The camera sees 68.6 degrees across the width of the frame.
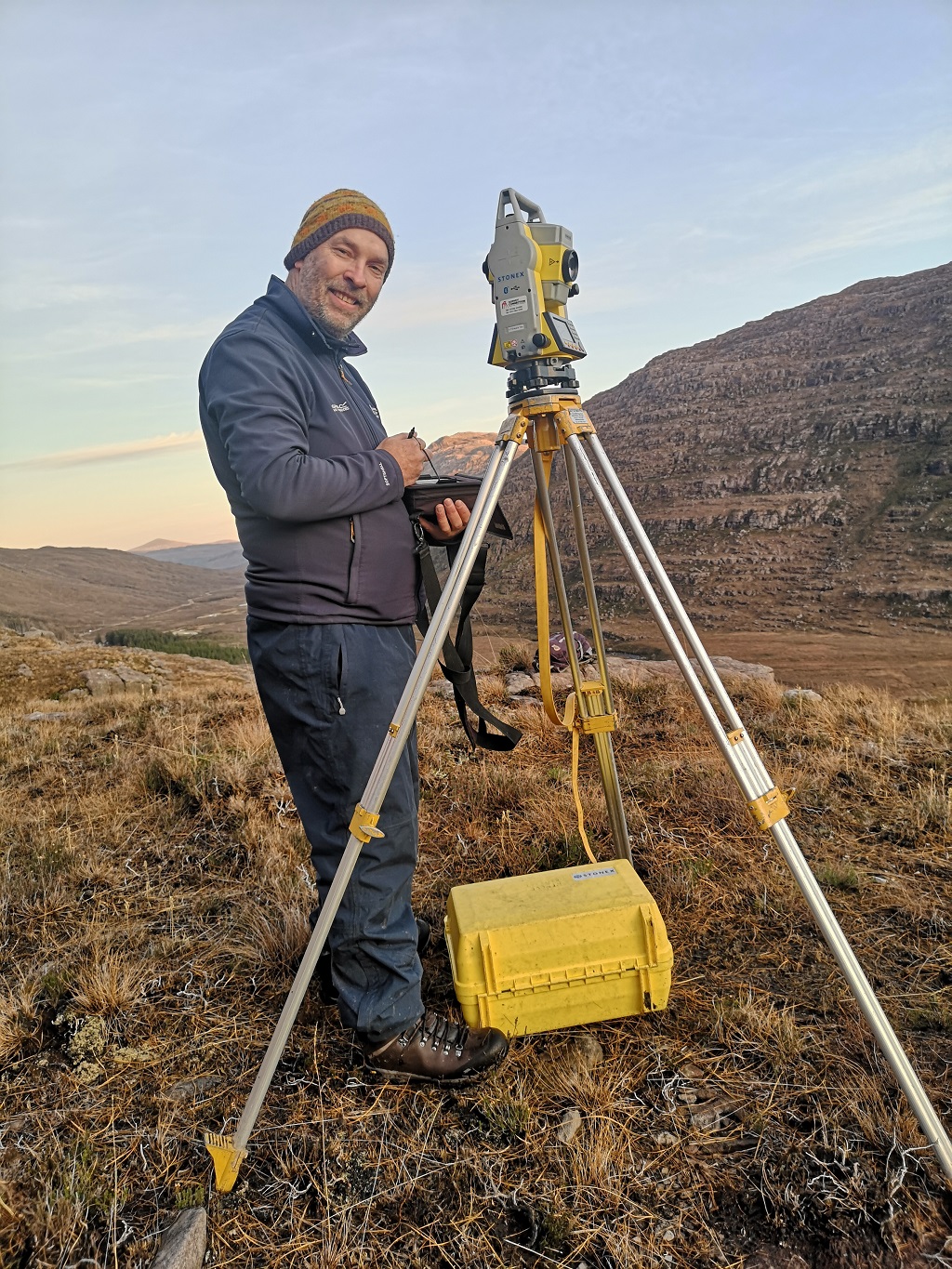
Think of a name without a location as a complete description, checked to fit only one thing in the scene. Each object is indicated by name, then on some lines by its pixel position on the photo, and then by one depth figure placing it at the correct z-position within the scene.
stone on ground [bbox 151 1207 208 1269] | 1.63
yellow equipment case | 2.22
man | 1.98
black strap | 2.24
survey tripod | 1.79
